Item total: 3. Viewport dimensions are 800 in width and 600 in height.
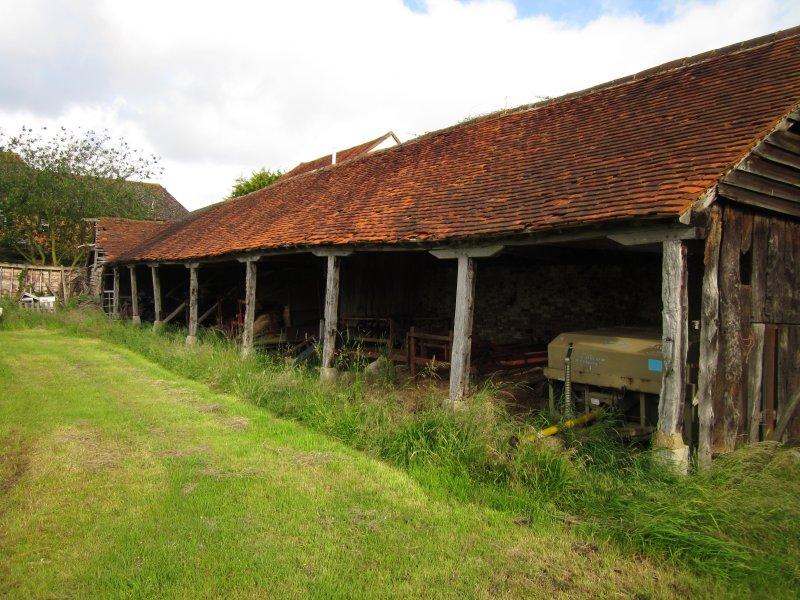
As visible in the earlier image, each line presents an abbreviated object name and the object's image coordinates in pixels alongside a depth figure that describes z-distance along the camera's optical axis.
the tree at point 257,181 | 34.88
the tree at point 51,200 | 26.33
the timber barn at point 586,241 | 5.45
